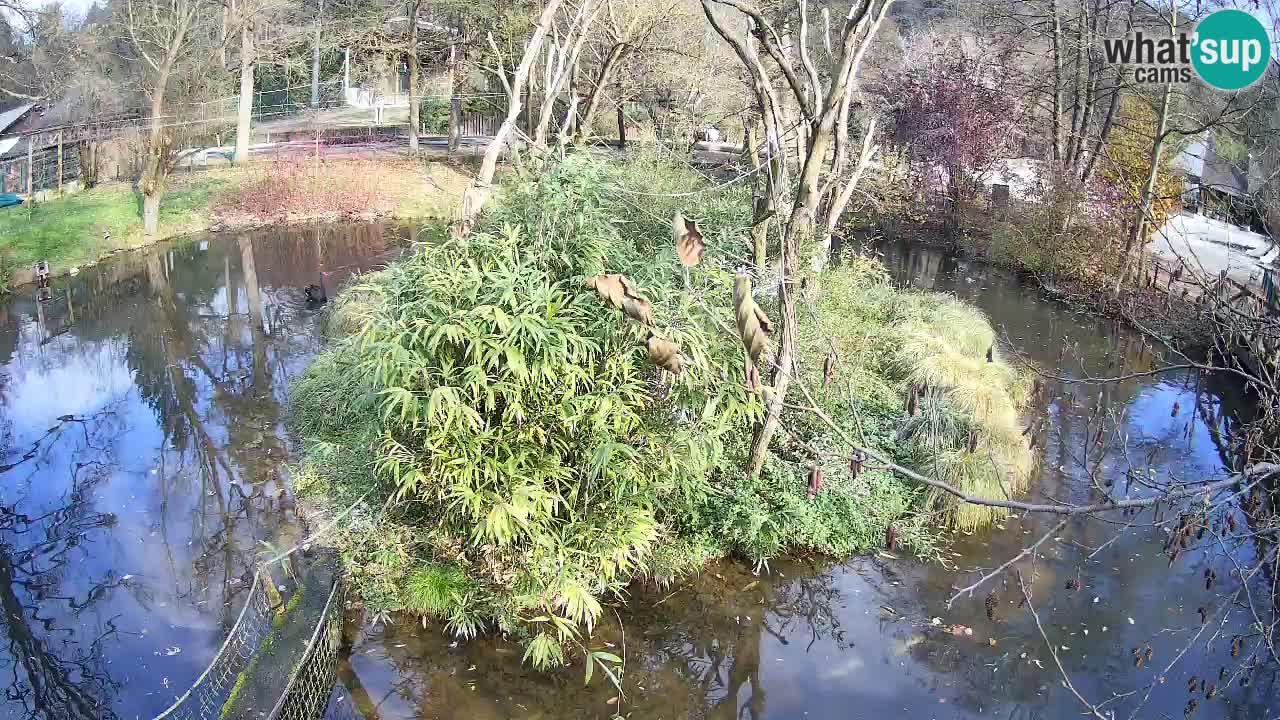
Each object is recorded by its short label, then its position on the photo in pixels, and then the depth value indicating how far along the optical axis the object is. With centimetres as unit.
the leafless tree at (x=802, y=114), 640
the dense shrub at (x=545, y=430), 563
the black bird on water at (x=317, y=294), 1369
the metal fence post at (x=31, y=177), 1694
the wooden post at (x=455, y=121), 2450
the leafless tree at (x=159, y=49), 1628
